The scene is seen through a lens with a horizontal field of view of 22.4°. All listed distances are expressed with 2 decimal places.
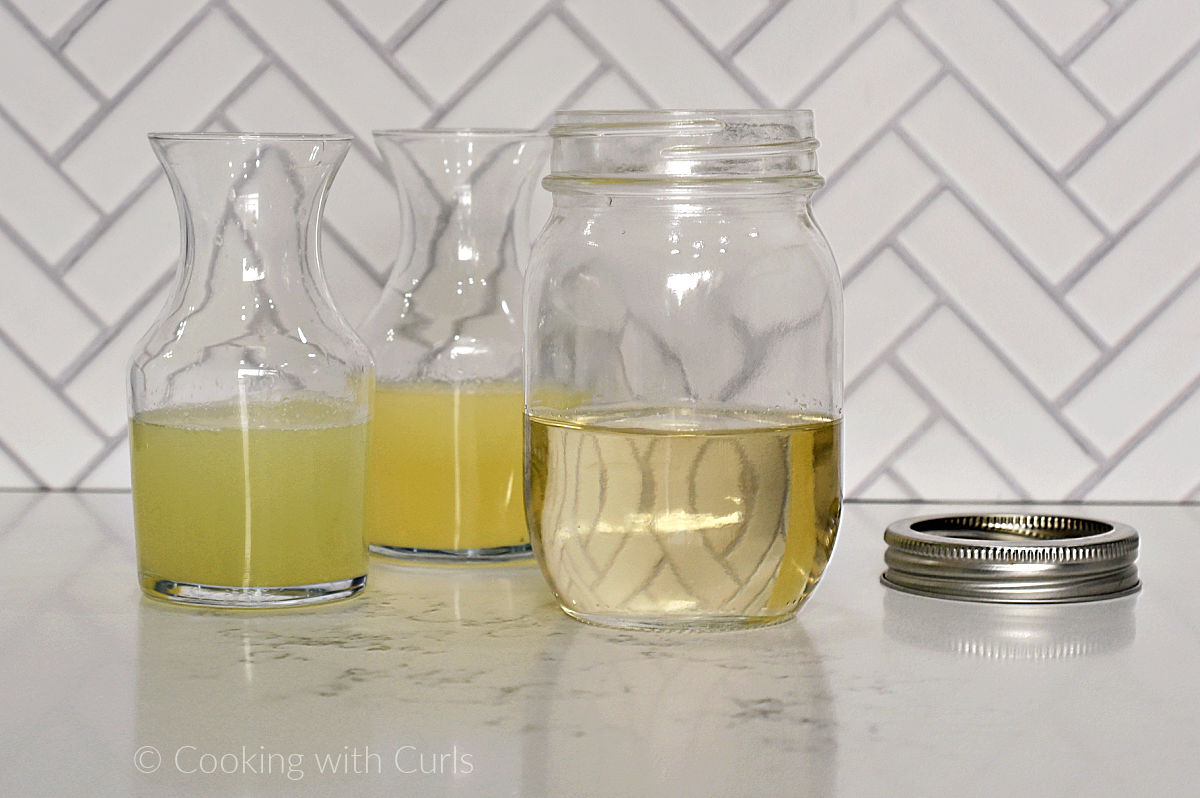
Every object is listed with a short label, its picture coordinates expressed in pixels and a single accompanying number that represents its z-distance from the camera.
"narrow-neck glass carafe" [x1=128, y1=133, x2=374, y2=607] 0.78
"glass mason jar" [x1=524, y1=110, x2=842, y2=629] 0.75
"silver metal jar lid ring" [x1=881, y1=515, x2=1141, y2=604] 0.81
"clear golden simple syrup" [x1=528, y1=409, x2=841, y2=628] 0.75
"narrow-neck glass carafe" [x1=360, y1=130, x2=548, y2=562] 0.84
